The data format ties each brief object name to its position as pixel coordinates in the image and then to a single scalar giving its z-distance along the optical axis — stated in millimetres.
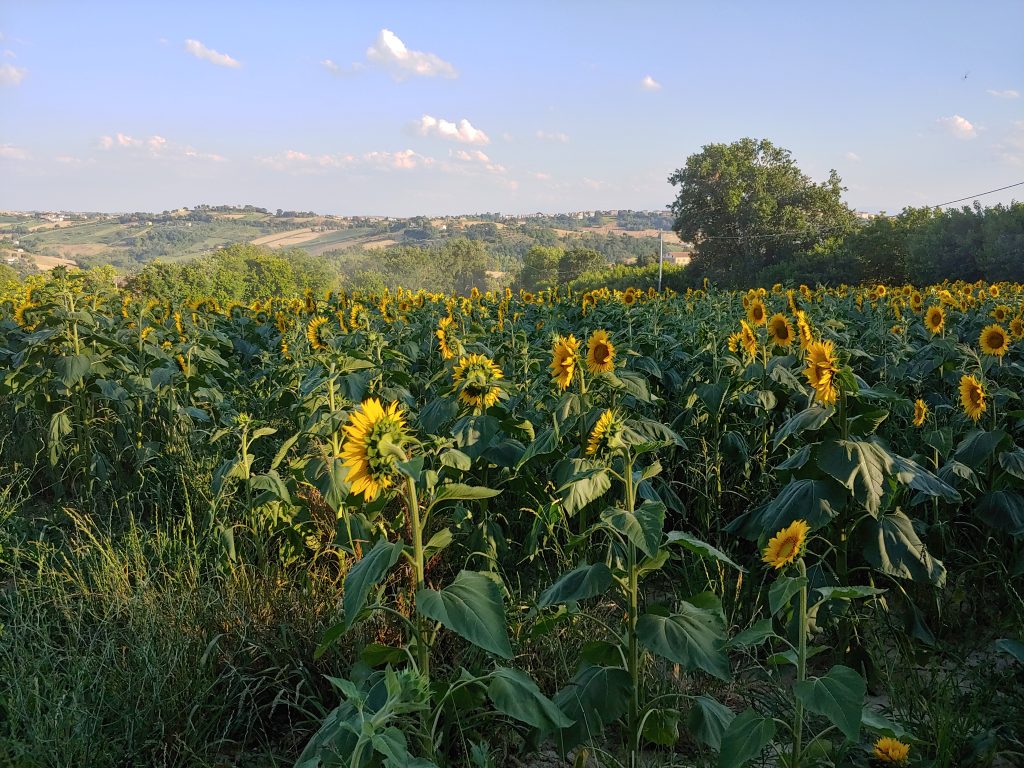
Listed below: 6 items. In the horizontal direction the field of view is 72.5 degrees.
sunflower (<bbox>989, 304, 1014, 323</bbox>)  5646
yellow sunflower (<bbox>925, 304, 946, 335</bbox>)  5379
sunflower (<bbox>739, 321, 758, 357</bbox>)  3709
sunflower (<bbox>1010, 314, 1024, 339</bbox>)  4422
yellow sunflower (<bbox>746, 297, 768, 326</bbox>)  4527
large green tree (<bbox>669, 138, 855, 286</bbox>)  47875
